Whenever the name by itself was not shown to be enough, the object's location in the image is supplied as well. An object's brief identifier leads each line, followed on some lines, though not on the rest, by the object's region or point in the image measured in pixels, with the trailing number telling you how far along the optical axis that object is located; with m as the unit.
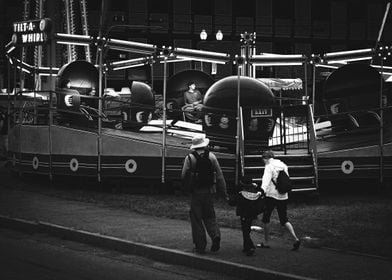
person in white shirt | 12.68
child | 11.92
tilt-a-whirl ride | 18.64
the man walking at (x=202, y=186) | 12.09
